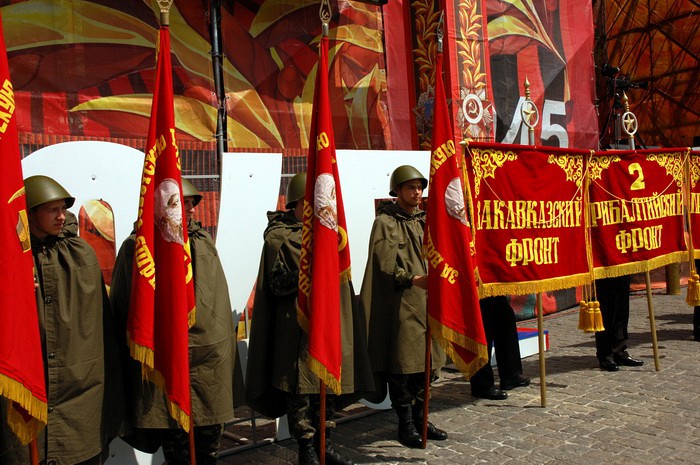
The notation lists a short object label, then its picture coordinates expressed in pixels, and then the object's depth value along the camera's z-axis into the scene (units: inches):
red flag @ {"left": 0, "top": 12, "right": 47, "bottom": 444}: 125.7
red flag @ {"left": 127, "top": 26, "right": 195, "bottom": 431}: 150.6
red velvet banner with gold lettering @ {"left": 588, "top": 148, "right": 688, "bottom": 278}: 273.4
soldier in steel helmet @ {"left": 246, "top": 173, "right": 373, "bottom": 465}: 183.3
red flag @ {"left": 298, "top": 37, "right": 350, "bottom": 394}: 174.4
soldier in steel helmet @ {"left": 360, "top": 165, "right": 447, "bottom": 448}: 204.8
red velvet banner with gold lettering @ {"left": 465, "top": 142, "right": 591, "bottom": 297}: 234.4
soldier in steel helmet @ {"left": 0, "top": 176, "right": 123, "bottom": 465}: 140.1
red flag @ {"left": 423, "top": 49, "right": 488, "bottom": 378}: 196.7
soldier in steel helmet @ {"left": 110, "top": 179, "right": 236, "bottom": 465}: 157.2
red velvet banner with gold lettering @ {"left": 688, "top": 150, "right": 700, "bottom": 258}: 308.7
